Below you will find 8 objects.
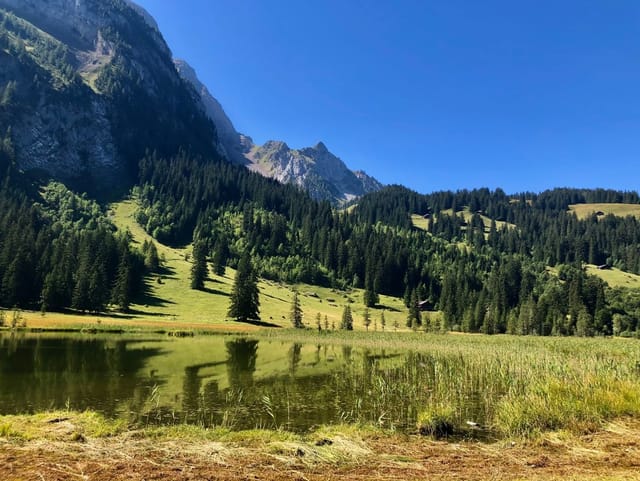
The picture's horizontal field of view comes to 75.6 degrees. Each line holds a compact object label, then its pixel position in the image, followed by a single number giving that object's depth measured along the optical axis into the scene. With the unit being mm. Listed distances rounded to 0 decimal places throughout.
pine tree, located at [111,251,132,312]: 110875
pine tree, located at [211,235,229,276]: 174250
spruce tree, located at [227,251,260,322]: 113000
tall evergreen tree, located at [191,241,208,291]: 144375
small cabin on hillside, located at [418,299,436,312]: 186375
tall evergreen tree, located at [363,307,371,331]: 123688
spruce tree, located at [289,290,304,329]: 112062
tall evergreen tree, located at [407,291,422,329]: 131588
